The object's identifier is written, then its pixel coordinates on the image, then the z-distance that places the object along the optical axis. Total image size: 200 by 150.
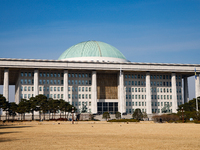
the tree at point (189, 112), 77.62
